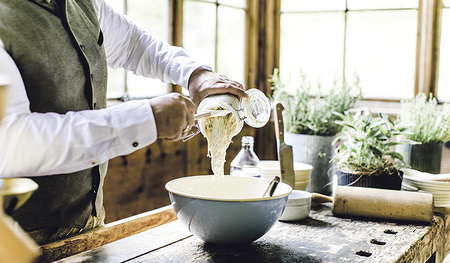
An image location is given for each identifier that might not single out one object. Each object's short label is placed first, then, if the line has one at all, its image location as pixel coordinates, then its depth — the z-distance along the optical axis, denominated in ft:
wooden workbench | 3.82
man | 3.25
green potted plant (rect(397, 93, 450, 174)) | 6.95
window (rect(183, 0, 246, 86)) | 10.69
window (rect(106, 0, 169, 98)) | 9.15
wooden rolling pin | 5.01
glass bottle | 5.62
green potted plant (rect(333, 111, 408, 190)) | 5.63
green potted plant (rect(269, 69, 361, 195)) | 6.64
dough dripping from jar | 4.60
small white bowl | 4.89
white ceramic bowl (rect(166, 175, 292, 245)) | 3.69
